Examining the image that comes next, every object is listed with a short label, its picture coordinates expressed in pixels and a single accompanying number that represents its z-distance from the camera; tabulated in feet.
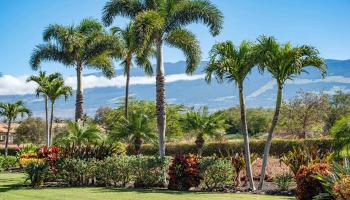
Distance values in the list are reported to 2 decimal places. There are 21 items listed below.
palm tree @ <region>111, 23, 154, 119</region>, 104.62
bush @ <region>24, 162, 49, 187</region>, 68.08
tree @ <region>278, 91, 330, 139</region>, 210.18
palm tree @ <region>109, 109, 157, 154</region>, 97.50
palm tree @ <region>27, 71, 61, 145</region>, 143.13
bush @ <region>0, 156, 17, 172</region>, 114.11
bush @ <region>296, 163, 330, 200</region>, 45.91
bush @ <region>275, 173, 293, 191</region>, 61.77
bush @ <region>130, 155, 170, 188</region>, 67.67
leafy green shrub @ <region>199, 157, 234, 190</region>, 64.08
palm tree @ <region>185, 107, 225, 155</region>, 102.89
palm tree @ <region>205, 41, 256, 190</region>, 67.36
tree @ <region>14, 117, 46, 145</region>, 268.62
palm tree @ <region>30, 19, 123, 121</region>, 121.60
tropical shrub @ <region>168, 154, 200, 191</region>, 64.59
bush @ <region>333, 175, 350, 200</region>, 34.99
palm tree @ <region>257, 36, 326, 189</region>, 64.64
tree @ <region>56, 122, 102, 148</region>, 87.51
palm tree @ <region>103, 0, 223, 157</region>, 78.64
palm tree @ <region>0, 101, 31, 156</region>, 178.91
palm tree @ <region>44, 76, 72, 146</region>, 142.27
